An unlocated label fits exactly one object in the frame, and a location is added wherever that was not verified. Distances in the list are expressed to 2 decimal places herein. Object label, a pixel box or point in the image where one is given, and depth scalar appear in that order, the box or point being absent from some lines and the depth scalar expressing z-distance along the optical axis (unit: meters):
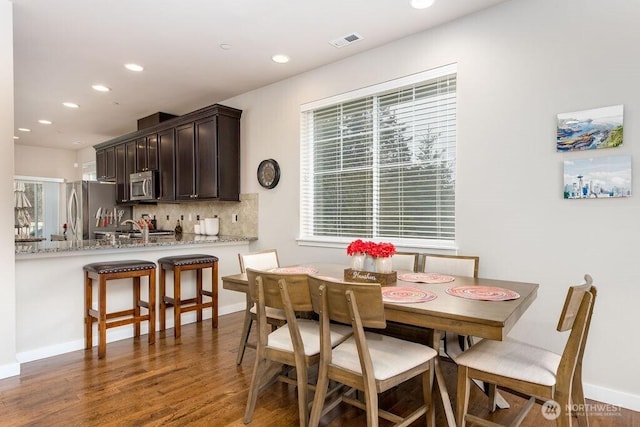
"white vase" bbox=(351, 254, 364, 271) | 2.48
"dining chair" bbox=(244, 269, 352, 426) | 1.99
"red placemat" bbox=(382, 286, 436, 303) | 1.94
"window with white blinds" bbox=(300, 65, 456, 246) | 3.16
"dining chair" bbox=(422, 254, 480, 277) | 2.72
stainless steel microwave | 5.50
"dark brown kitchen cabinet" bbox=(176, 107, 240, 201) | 4.67
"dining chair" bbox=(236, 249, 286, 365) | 2.62
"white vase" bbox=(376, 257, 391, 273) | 2.39
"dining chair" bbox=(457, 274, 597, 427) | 1.60
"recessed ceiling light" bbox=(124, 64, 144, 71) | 3.87
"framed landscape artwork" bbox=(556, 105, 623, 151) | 2.31
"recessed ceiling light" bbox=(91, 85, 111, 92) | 4.52
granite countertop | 3.10
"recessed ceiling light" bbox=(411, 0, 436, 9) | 2.73
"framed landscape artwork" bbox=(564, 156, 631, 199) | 2.28
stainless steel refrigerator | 6.31
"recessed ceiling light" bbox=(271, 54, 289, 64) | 3.70
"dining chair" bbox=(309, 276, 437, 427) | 1.71
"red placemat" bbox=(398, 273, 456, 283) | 2.45
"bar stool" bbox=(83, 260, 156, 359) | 3.10
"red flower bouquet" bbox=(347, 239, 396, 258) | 2.39
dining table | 1.62
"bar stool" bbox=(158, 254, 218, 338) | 3.63
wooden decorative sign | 2.36
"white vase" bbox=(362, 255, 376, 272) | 2.44
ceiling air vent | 3.29
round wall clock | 4.38
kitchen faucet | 4.01
